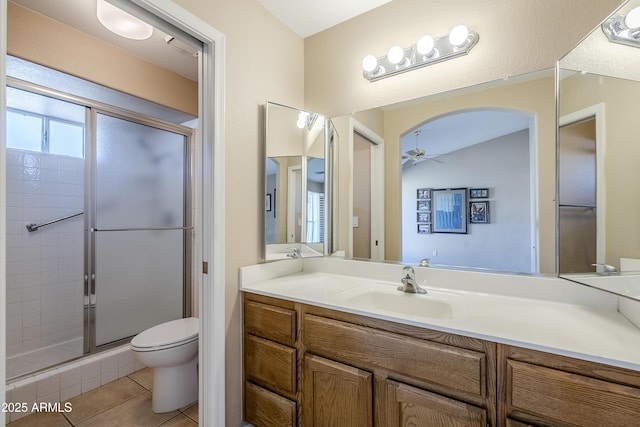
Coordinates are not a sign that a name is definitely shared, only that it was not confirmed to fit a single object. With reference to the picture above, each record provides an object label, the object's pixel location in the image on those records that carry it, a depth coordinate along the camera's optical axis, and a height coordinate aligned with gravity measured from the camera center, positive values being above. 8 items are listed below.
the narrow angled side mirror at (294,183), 1.68 +0.21
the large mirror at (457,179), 1.24 +0.19
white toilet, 1.62 -0.90
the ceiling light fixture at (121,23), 1.41 +1.06
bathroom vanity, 0.75 -0.50
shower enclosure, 2.12 -0.10
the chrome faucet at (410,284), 1.36 -0.35
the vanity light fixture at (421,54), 1.37 +0.88
